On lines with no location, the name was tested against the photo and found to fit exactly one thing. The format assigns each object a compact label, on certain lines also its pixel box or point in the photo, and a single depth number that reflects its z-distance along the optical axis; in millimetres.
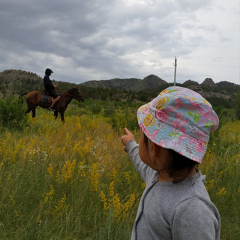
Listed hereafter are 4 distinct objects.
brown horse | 10648
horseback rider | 10312
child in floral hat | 1059
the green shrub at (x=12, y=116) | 6420
